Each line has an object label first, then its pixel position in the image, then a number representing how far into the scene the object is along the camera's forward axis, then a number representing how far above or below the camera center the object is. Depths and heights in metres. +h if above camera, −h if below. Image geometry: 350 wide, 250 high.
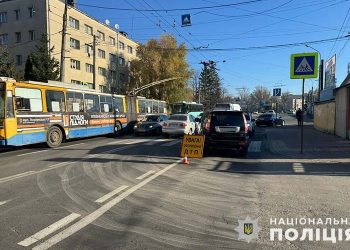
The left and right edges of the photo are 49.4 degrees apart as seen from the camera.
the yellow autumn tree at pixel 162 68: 59.62 +5.77
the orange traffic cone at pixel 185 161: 12.12 -1.81
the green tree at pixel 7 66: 32.03 +3.40
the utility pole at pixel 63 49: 26.65 +3.99
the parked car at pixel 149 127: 26.48 -1.60
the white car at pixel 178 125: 23.34 -1.27
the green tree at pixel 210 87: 95.87 +4.72
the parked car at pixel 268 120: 41.19 -1.79
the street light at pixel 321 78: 49.34 +3.32
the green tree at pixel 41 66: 36.25 +3.79
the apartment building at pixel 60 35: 45.94 +9.14
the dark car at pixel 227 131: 13.78 -0.99
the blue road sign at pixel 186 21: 25.69 +5.65
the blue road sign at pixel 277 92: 54.31 +1.76
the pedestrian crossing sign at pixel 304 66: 14.35 +1.46
